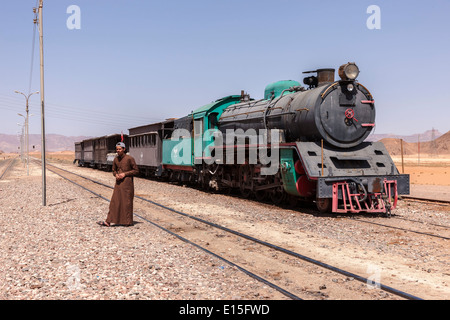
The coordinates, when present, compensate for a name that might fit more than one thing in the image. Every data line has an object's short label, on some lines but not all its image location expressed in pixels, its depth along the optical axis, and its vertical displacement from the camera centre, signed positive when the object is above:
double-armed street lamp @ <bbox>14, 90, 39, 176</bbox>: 37.73 +3.30
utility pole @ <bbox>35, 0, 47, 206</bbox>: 12.50 +1.97
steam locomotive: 9.98 +0.22
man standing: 8.65 -0.78
